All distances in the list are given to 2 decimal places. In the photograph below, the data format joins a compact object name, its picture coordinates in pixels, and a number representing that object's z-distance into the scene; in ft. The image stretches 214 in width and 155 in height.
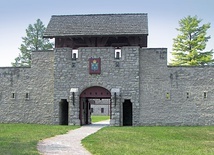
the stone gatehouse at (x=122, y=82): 86.63
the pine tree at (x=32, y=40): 161.27
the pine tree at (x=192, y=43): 133.49
